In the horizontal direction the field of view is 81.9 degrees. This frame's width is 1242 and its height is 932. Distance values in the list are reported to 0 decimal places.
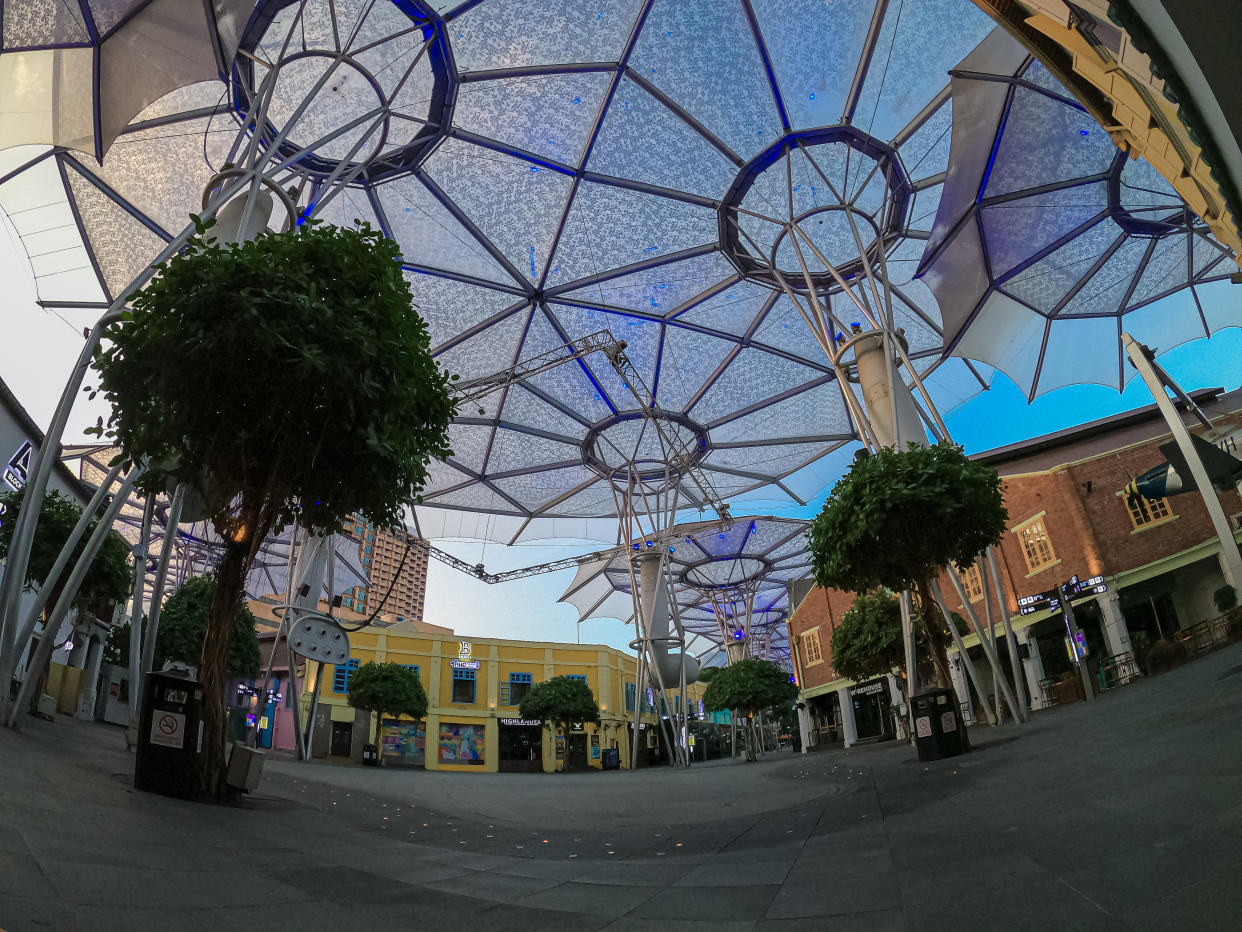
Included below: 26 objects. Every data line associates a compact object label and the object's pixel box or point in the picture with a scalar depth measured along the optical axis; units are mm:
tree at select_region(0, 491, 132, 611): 17109
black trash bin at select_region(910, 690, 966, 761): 11391
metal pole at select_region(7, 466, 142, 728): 9859
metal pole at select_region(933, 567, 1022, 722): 16144
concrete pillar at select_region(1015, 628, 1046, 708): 32594
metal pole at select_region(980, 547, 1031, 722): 16891
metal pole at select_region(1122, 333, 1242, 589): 11688
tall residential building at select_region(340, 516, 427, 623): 137000
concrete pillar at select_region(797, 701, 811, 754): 52406
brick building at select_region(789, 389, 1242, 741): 28078
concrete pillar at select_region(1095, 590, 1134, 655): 28625
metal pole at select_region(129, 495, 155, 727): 13375
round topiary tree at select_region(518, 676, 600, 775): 38031
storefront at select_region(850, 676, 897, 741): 46719
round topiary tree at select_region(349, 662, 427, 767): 34656
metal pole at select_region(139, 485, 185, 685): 11082
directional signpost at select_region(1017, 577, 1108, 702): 27059
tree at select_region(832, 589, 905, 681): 27391
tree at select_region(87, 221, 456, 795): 7059
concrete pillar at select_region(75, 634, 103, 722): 19534
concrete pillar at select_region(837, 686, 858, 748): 46344
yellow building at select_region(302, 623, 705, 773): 50594
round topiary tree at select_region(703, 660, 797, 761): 36031
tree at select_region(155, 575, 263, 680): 23547
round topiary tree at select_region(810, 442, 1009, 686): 12234
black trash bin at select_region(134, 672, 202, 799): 7008
